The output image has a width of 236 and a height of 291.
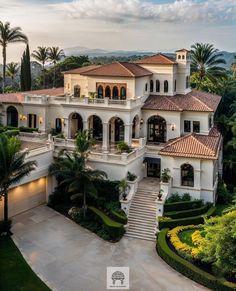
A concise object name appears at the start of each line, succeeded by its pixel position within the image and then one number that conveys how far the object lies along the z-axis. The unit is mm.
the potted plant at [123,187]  24154
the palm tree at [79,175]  23089
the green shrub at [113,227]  21637
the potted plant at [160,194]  23408
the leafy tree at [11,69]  54276
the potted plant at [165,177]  24931
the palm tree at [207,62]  41740
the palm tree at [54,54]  53922
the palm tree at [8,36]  39426
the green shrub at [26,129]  30597
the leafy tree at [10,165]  20436
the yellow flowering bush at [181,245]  18792
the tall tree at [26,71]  42932
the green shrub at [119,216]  22612
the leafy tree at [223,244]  15806
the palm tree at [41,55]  52175
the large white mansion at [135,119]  25214
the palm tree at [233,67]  54583
